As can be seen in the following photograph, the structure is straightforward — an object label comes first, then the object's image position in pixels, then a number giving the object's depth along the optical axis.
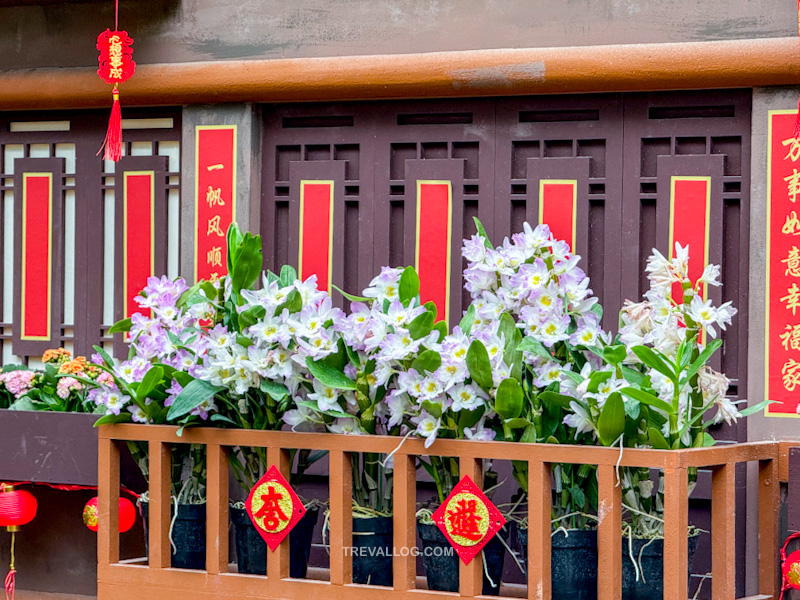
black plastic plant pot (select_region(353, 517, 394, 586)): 2.92
